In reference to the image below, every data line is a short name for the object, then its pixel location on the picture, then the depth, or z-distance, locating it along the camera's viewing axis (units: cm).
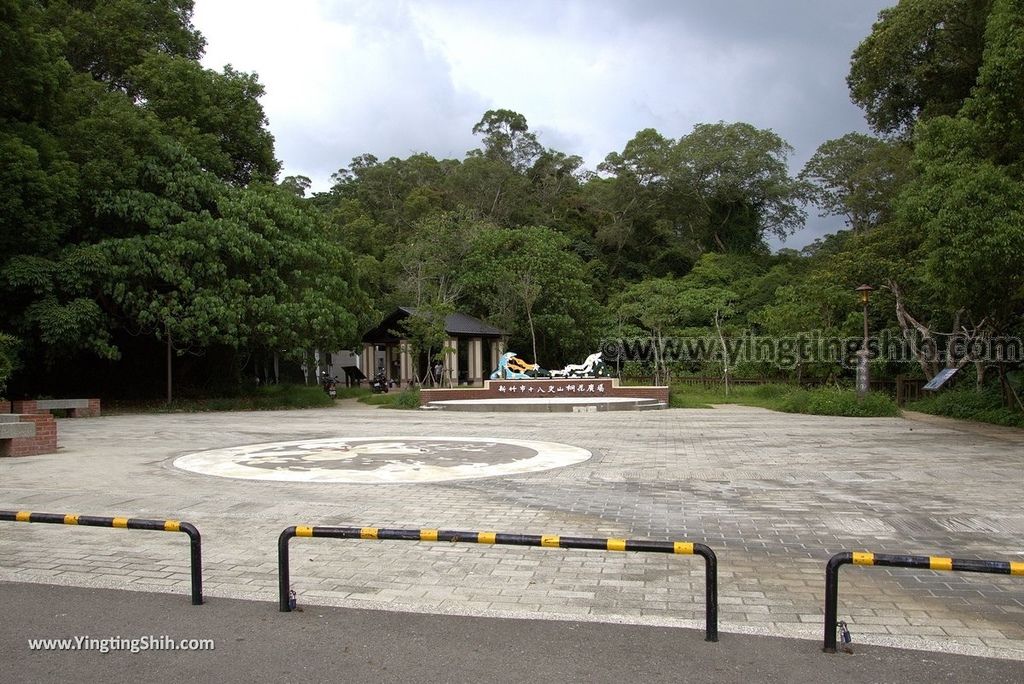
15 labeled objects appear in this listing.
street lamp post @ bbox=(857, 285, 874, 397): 2142
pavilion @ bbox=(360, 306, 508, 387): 3478
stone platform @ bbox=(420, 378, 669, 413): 2405
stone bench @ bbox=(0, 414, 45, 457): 1257
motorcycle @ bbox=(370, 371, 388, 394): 3450
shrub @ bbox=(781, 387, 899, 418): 2067
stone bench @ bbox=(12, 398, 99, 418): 1834
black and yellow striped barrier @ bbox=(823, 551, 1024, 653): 379
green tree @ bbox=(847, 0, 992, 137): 1973
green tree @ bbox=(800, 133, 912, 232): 3831
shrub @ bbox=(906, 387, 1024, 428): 1802
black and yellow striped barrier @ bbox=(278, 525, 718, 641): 412
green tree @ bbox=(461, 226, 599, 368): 3712
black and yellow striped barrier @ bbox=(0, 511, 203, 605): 475
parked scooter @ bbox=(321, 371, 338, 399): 3303
